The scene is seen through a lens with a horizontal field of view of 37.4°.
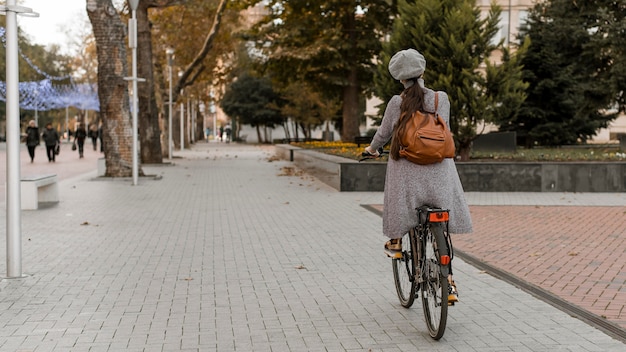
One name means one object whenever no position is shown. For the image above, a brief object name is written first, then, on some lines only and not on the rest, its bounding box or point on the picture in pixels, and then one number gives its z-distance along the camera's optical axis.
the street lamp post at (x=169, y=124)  36.84
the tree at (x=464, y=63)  19.50
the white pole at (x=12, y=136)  7.69
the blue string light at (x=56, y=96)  49.50
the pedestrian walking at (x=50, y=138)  33.53
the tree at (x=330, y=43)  31.25
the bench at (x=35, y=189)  14.33
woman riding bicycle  5.77
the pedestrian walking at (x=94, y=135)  52.39
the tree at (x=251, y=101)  72.06
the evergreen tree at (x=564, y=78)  30.11
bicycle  5.45
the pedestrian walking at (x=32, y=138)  33.53
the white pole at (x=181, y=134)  54.06
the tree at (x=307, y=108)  62.28
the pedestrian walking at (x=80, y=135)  40.25
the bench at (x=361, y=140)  28.56
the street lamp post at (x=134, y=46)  21.14
